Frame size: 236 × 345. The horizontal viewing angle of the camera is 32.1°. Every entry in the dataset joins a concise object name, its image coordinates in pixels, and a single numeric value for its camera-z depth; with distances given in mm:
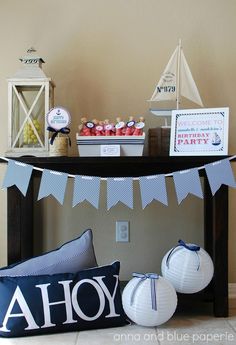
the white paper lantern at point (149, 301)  1768
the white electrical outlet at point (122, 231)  2367
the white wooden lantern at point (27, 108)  2141
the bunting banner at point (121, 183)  1898
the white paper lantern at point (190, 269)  1919
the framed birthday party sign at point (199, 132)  1982
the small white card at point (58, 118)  2080
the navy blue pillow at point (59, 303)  1726
